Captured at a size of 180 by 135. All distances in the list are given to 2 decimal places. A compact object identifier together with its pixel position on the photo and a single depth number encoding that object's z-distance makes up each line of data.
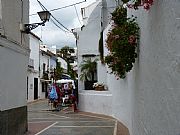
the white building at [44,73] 28.42
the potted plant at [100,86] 13.42
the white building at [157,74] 2.66
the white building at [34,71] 23.59
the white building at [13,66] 6.44
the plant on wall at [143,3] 3.20
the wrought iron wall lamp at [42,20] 7.87
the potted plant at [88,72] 15.18
